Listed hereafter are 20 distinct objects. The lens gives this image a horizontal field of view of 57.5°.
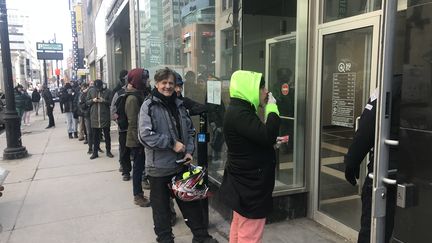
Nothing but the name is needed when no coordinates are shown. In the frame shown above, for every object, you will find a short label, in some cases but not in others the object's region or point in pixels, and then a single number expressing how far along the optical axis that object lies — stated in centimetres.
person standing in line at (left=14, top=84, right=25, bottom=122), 1583
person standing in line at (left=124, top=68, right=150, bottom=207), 524
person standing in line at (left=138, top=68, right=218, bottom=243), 370
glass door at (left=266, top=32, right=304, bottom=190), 465
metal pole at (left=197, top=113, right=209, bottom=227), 430
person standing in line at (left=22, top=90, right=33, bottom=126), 1644
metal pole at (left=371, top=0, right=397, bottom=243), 168
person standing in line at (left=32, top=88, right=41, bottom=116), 2193
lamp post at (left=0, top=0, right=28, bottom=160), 899
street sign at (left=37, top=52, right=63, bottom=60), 2786
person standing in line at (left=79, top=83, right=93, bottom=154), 895
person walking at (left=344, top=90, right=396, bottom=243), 245
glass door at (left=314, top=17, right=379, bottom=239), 384
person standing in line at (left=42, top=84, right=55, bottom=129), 1565
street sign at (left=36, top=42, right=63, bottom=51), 2945
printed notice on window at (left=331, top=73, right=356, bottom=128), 400
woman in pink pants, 283
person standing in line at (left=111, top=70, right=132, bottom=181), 599
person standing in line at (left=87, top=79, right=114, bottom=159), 844
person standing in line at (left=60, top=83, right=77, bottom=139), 1207
